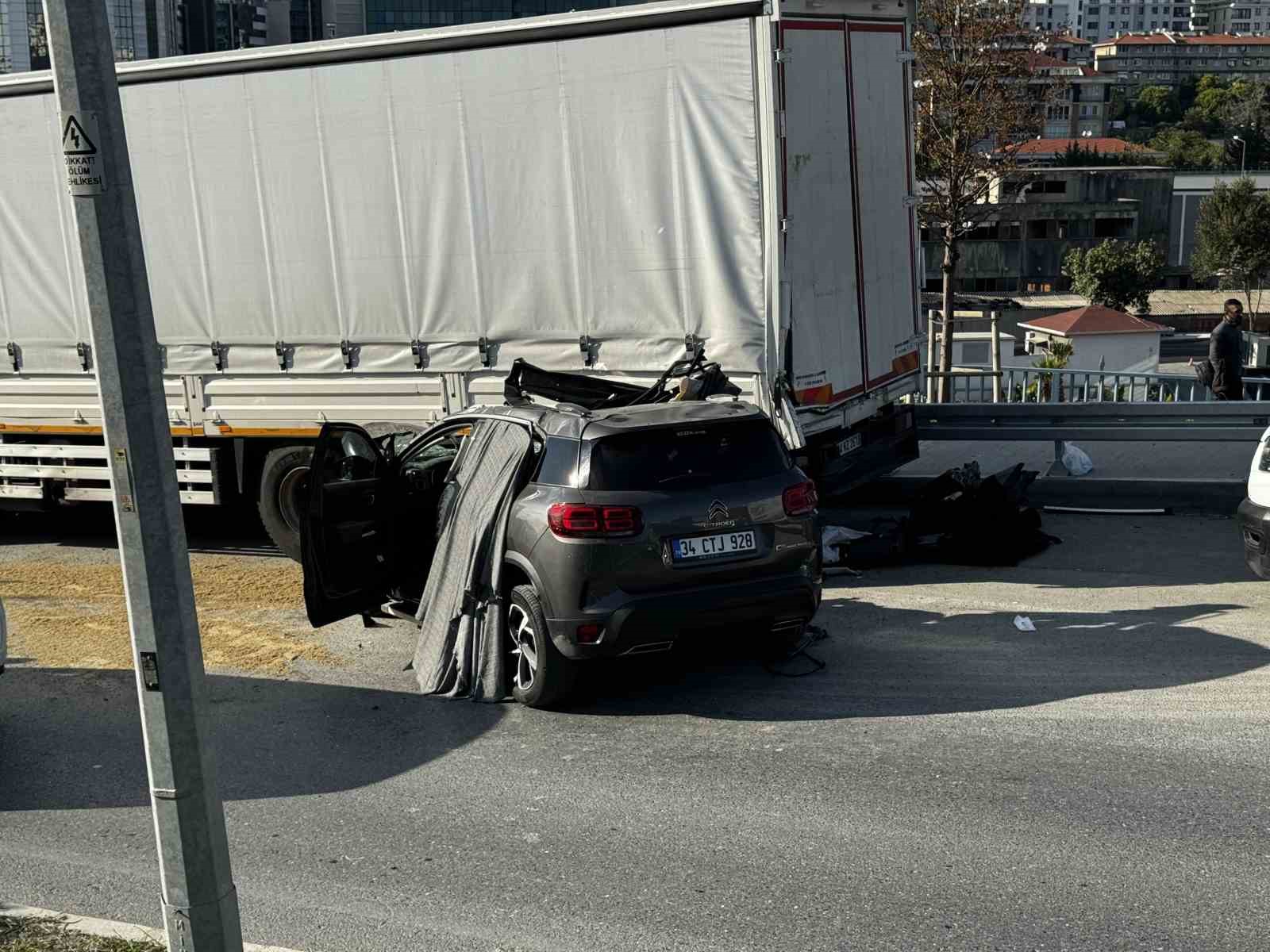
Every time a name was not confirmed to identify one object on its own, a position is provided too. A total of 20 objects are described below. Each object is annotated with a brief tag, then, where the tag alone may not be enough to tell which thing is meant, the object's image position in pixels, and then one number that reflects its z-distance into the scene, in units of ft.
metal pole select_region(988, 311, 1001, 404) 69.40
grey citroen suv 24.44
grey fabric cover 26.35
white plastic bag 43.29
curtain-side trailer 33.27
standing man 47.16
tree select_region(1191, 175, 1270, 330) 250.78
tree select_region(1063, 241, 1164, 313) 280.31
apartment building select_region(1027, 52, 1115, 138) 618.44
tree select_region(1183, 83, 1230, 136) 632.96
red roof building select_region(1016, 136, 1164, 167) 488.85
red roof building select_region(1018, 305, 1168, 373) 155.02
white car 28.50
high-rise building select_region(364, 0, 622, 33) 378.32
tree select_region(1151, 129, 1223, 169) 509.76
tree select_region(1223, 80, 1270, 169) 510.17
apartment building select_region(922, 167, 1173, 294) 349.61
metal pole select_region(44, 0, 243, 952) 12.21
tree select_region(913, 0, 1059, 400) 78.79
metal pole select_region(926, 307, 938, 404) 61.57
